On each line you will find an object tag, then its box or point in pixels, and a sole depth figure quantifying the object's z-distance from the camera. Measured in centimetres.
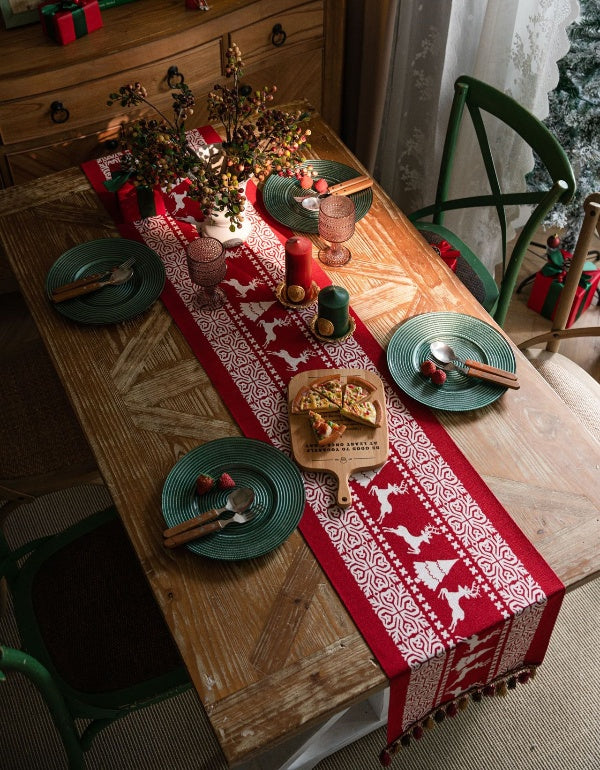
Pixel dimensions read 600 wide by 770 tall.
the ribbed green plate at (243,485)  138
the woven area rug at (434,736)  191
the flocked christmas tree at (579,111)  235
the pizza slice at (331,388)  154
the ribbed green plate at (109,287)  173
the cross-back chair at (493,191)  192
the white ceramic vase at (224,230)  182
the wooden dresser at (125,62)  231
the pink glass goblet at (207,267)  169
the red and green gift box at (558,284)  270
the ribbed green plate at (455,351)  157
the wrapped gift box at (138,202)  189
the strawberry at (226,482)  144
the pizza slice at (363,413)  151
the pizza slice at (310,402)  153
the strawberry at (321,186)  189
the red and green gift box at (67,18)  227
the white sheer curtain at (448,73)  225
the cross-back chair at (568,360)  188
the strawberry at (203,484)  142
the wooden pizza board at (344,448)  146
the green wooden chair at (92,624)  156
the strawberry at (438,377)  158
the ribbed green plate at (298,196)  192
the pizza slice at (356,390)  155
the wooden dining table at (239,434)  124
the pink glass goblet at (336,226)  178
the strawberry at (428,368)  159
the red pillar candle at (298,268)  169
